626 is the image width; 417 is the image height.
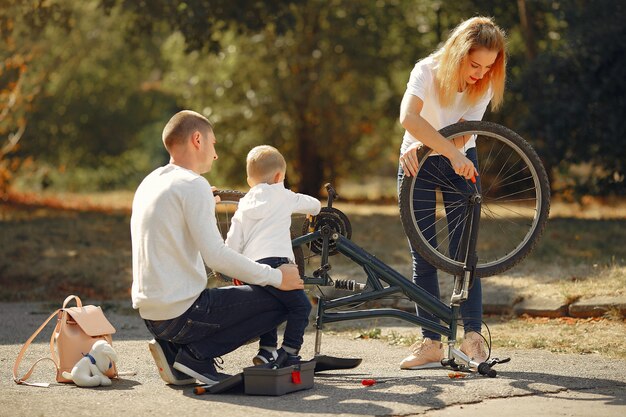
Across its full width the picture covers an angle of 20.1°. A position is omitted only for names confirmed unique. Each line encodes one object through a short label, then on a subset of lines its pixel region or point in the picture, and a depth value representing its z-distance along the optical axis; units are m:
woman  9.17
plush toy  8.90
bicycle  9.41
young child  8.86
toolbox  8.37
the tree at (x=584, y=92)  20.91
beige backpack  9.16
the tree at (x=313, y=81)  27.81
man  8.45
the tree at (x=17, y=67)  23.94
